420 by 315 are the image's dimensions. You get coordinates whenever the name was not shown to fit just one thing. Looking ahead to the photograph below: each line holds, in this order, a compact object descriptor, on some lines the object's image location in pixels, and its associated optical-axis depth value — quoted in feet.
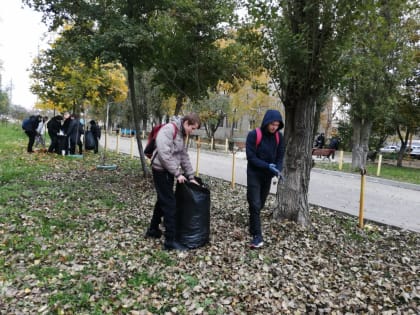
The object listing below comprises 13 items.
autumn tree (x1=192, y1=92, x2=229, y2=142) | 88.69
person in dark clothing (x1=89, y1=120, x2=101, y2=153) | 51.28
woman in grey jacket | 13.52
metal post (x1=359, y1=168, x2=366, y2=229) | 19.30
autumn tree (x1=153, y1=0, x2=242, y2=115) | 25.12
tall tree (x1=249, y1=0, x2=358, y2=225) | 16.02
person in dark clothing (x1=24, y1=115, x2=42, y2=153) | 43.85
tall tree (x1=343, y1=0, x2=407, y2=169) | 15.93
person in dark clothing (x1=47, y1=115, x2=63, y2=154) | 43.62
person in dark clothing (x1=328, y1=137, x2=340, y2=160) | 81.70
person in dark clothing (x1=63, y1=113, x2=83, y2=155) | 44.16
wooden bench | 68.69
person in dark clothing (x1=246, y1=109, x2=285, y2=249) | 14.66
